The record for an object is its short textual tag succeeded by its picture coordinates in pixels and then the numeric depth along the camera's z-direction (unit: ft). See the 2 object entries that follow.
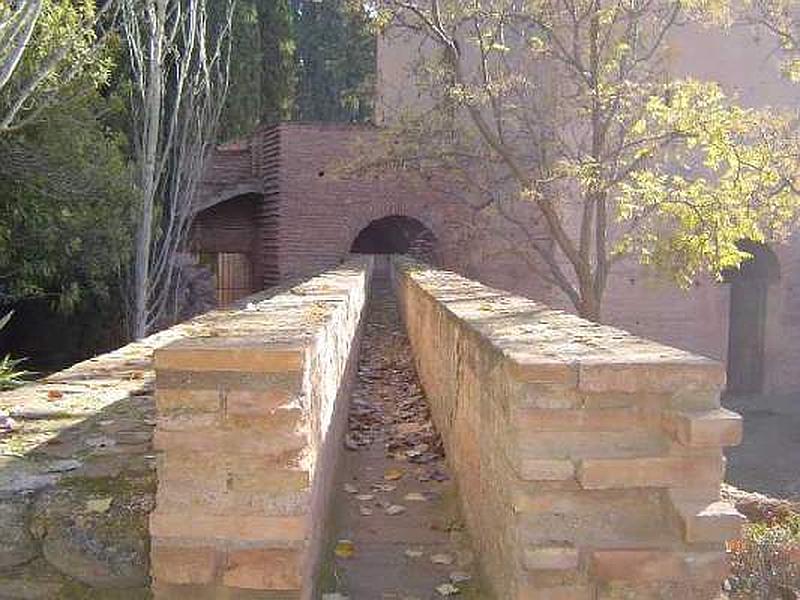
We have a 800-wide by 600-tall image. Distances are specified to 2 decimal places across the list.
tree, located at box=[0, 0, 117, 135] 26.78
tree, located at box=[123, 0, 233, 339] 39.96
